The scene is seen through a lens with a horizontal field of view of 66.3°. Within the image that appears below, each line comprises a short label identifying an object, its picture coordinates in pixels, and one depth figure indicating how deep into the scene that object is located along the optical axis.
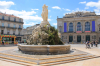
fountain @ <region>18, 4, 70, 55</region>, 7.99
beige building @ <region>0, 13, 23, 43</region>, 31.38
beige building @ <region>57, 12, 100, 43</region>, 41.51
